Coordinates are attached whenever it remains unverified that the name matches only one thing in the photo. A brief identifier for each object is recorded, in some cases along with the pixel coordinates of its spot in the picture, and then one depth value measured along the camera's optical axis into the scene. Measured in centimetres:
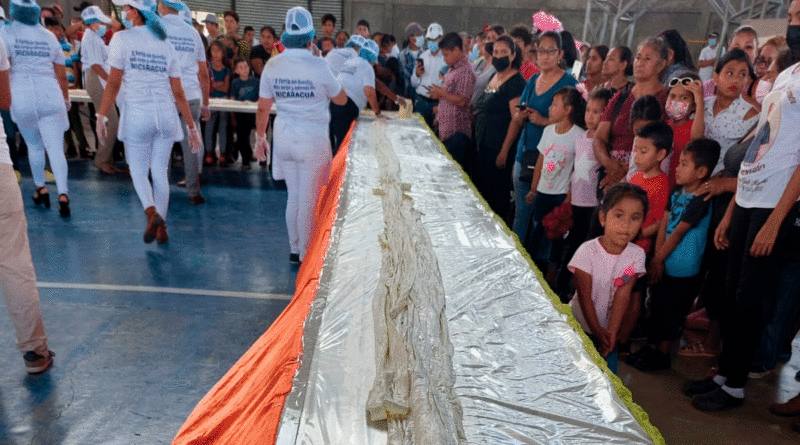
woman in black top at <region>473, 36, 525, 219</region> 363
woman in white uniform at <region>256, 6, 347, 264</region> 301
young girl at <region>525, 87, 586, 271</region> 285
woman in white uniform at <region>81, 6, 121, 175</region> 498
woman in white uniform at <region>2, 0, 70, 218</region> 360
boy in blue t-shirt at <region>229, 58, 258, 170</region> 593
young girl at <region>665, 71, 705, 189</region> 236
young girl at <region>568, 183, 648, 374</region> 192
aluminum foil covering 93
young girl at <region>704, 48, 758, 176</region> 227
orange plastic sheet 100
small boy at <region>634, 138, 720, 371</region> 219
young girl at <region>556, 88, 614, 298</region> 275
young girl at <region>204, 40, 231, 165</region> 591
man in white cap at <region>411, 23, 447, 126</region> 603
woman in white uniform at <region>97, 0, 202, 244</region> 322
